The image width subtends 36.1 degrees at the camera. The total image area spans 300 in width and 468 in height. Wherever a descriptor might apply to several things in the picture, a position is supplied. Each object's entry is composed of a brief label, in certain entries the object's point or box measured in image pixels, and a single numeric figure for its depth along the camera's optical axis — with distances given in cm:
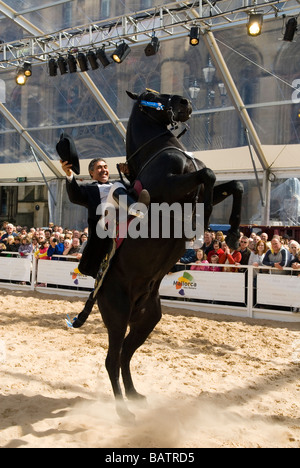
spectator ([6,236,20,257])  1172
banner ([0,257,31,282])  1120
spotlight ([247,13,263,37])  924
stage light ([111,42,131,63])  1105
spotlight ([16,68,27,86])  1366
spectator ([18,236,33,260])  1126
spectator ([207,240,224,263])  900
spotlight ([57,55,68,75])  1217
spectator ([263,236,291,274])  807
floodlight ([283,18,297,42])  912
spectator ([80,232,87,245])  1060
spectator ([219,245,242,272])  868
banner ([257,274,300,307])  792
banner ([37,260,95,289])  1030
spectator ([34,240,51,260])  1090
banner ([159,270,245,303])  852
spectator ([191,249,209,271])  898
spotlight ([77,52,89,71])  1177
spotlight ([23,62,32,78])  1341
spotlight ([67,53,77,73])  1202
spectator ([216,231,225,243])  938
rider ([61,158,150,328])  393
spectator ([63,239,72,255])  1061
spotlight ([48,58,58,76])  1241
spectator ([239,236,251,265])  870
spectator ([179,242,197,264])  905
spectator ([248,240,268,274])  850
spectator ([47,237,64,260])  1075
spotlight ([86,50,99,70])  1157
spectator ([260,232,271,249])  876
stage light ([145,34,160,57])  1073
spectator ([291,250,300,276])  785
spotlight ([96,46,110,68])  1134
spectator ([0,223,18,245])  1245
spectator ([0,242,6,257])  1181
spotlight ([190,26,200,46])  1032
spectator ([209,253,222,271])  883
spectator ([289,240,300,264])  823
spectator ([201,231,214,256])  929
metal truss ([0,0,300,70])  984
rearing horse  342
